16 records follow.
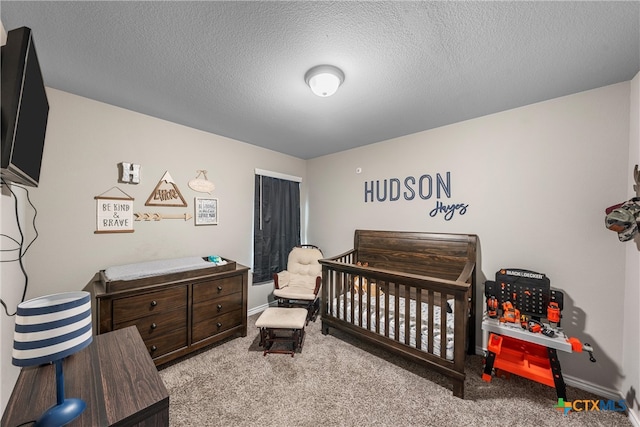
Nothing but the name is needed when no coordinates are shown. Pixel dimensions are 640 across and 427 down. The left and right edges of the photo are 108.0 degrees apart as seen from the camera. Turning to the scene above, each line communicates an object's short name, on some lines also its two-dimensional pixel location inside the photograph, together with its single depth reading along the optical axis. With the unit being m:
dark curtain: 3.38
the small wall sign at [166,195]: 2.44
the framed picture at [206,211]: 2.78
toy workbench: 1.70
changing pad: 1.92
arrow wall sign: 2.35
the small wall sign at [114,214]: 2.12
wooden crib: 1.79
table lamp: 0.78
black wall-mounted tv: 0.88
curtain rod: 3.38
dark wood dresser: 1.83
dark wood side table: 0.84
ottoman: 2.27
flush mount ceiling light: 1.56
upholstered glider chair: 2.89
